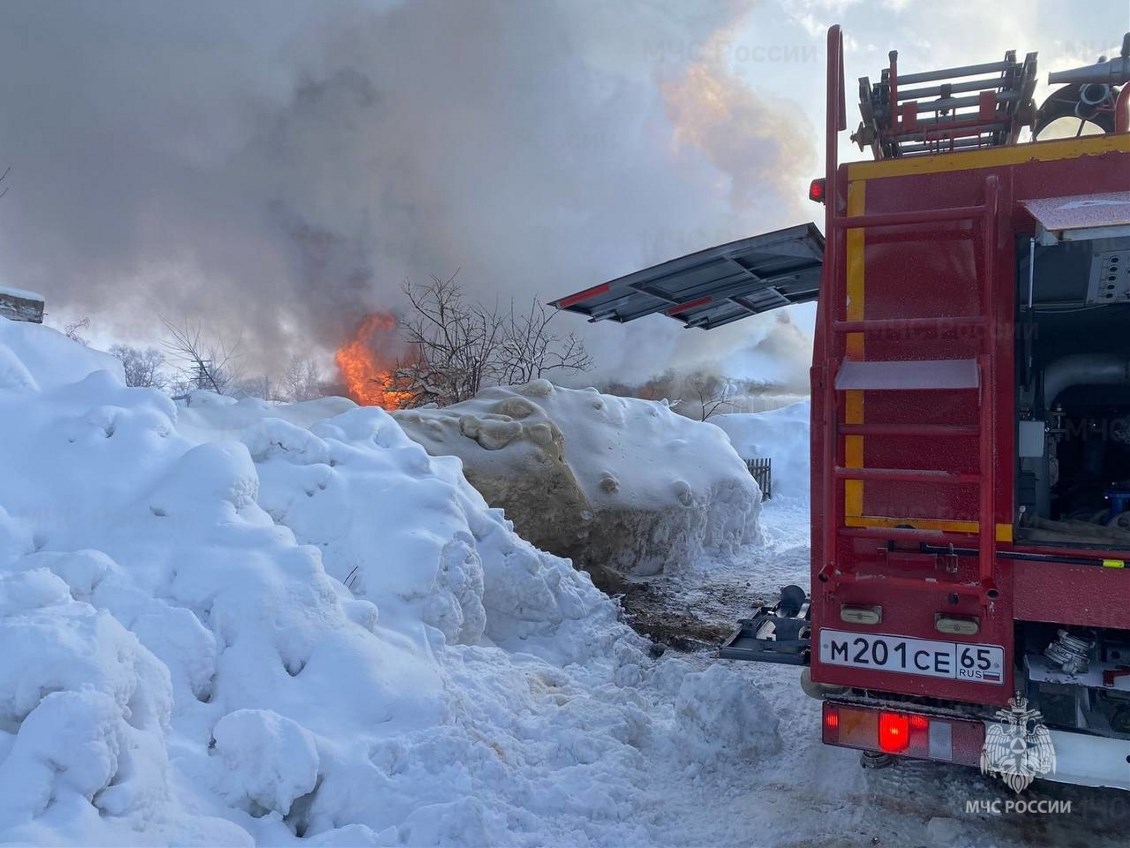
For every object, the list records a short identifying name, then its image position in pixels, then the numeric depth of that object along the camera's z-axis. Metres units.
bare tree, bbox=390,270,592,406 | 18.30
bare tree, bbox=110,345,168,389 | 26.40
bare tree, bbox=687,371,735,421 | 41.79
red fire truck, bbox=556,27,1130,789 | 3.20
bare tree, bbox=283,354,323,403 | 30.83
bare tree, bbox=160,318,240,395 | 19.19
